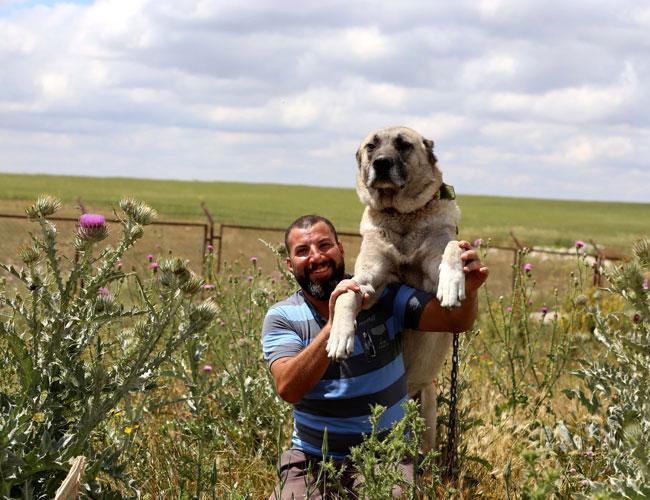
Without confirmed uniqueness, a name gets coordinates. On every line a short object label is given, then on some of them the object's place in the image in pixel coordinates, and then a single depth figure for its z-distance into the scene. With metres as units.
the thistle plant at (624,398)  2.32
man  3.49
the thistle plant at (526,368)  5.06
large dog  4.03
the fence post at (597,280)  11.53
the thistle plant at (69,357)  2.71
